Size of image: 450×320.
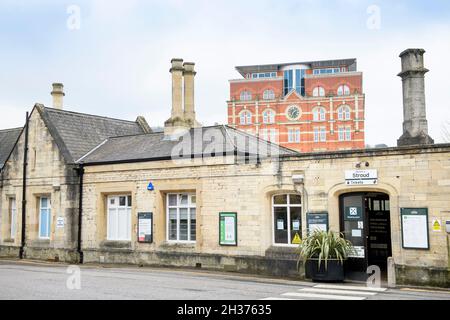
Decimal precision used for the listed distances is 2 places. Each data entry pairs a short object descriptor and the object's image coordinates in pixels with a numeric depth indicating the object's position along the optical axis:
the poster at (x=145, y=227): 19.56
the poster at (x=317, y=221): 16.03
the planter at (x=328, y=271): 14.76
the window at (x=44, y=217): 23.09
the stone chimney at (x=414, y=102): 16.23
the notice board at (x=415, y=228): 14.37
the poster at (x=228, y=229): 17.72
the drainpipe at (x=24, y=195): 23.44
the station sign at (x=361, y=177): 15.30
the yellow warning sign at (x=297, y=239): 16.68
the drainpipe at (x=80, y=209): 21.41
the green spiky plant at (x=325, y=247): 14.79
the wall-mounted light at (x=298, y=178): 16.44
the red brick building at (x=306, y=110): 67.12
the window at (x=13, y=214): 24.52
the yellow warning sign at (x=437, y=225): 14.20
